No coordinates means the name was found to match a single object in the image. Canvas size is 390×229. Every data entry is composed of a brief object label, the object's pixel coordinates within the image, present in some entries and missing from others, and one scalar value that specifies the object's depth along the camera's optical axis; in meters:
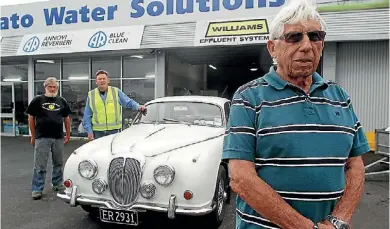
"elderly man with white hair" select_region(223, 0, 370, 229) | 1.33
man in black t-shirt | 5.16
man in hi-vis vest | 5.38
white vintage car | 3.35
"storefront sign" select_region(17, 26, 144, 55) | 11.15
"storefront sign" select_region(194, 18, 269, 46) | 9.68
